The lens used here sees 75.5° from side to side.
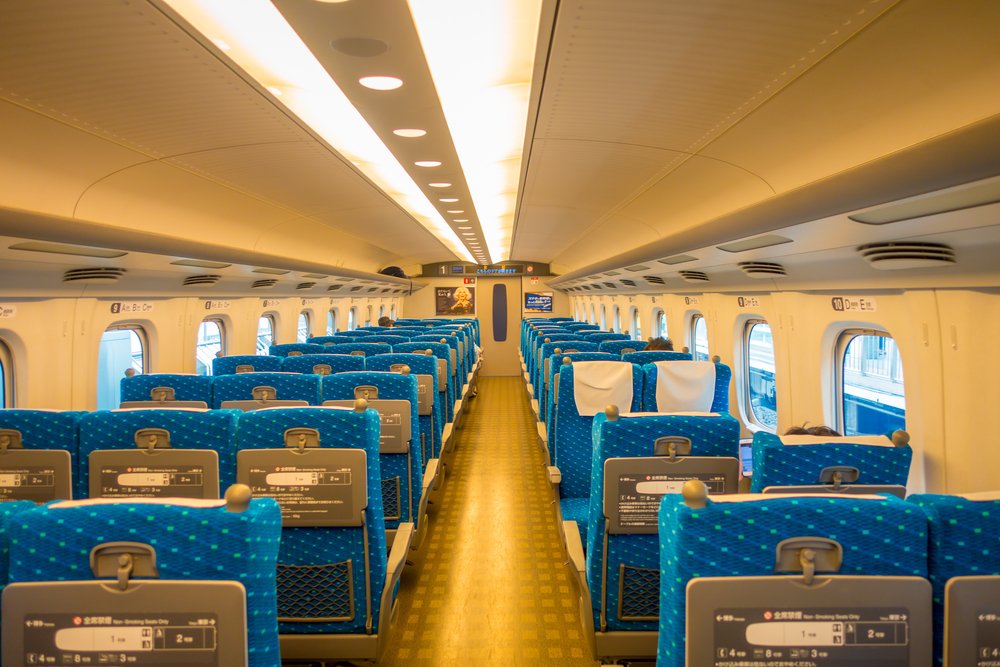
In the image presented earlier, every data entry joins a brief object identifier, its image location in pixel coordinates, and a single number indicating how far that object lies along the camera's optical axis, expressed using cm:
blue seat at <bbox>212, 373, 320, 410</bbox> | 486
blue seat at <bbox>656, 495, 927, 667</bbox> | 158
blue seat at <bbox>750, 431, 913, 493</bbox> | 280
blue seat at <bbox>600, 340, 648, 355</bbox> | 805
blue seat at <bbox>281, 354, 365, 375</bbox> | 622
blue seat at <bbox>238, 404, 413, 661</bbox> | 300
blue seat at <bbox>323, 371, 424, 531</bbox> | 474
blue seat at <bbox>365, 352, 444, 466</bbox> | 611
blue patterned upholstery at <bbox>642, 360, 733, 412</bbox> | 527
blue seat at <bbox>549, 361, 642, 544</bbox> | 497
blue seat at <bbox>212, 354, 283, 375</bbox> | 628
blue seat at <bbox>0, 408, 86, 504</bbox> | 305
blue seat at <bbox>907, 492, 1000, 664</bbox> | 157
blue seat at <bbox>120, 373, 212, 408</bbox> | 500
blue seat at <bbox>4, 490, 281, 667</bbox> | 162
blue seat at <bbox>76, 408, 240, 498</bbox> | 302
